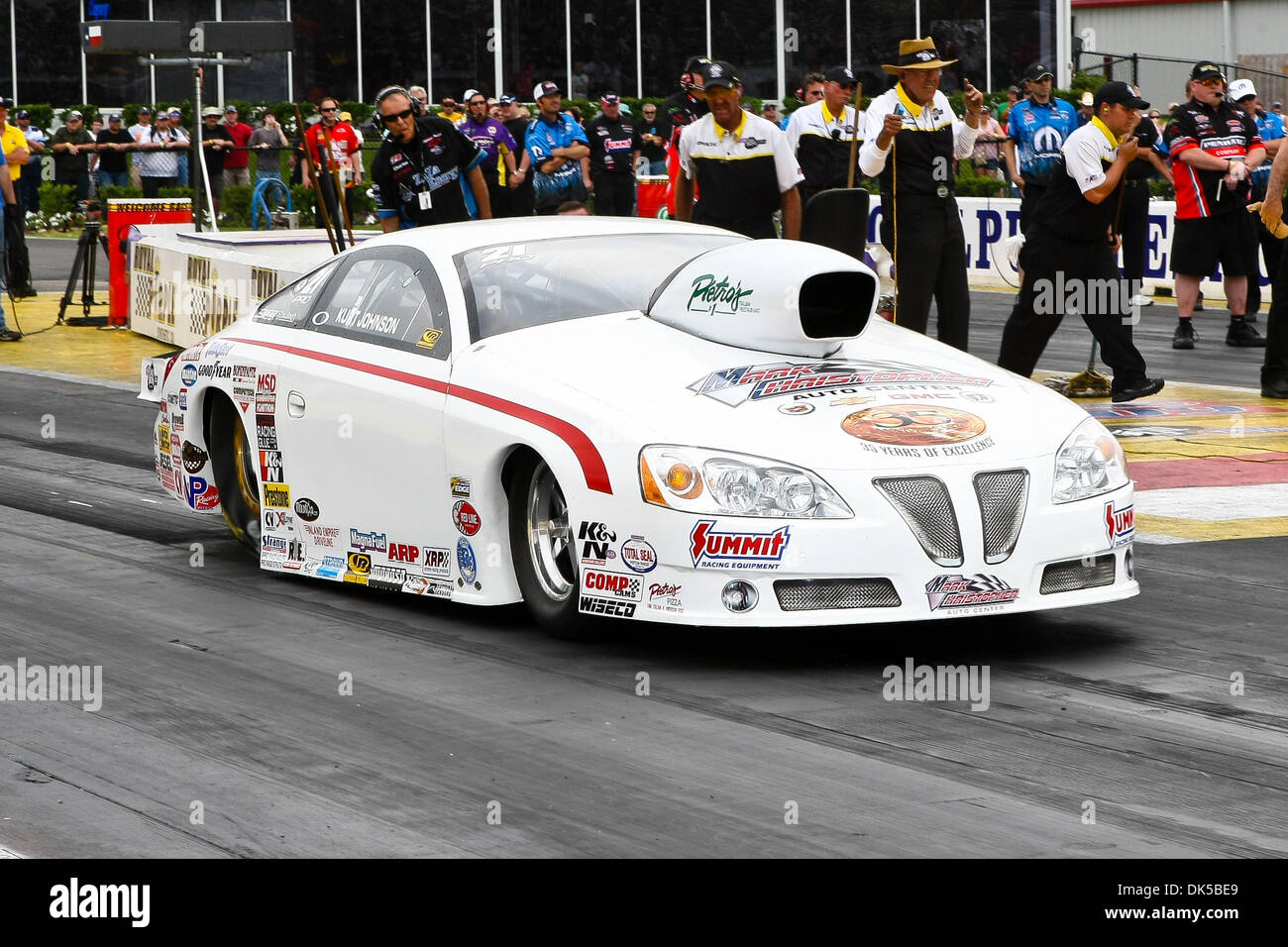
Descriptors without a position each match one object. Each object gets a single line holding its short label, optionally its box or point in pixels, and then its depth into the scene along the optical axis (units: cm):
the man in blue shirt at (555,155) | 2127
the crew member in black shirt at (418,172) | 1184
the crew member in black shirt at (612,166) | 2291
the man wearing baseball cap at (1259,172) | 1645
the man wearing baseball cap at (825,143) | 1694
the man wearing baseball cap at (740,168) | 1159
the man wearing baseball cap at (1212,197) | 1616
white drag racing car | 627
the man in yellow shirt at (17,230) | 2173
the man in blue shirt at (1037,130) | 1922
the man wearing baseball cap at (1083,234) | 1144
